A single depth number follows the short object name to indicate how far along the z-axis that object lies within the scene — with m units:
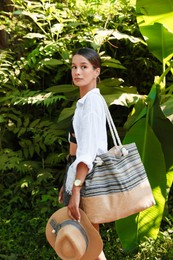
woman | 2.62
